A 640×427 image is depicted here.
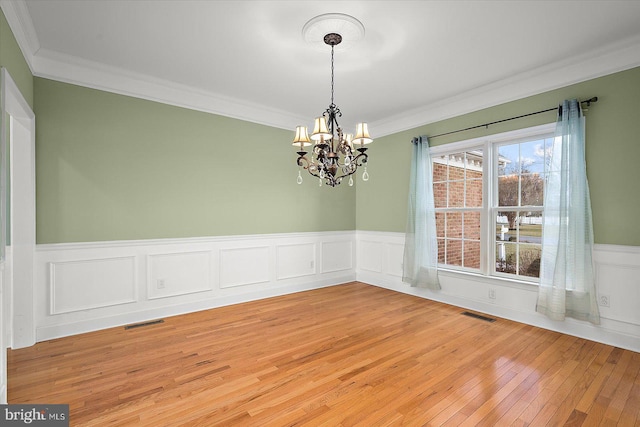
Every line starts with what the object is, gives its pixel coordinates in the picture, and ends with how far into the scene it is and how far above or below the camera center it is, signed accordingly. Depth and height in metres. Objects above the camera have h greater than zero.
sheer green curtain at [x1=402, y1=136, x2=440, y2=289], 4.55 -0.11
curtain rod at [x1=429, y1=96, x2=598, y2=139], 3.20 +1.11
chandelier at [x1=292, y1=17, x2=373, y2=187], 2.76 +0.63
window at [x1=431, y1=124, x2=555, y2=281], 3.79 +0.16
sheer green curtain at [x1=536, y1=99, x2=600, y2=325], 3.19 -0.18
